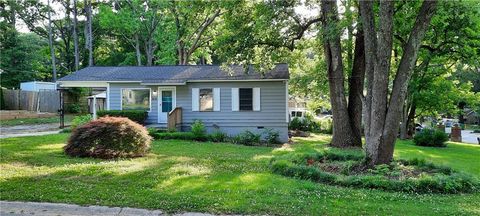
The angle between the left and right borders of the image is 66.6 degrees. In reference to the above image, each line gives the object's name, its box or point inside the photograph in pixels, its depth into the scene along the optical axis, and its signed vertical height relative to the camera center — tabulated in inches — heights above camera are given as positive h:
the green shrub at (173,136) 638.5 -46.0
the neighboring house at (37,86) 1147.3 +77.6
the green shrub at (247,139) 643.5 -52.5
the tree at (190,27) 1127.5 +269.5
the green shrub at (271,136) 681.6 -50.7
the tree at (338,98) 581.9 +17.3
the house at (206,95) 719.7 +28.6
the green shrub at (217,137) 652.7 -49.4
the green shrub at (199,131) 649.6 -39.7
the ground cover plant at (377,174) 258.5 -52.5
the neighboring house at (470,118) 2419.9 -68.5
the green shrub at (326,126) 1001.5 -48.5
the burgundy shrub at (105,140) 386.3 -32.0
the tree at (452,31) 395.9 +98.4
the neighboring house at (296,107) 1392.5 +9.2
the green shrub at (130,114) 724.7 -8.3
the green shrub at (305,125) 1016.9 -44.7
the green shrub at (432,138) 781.0 -64.8
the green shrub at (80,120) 673.7 -18.6
